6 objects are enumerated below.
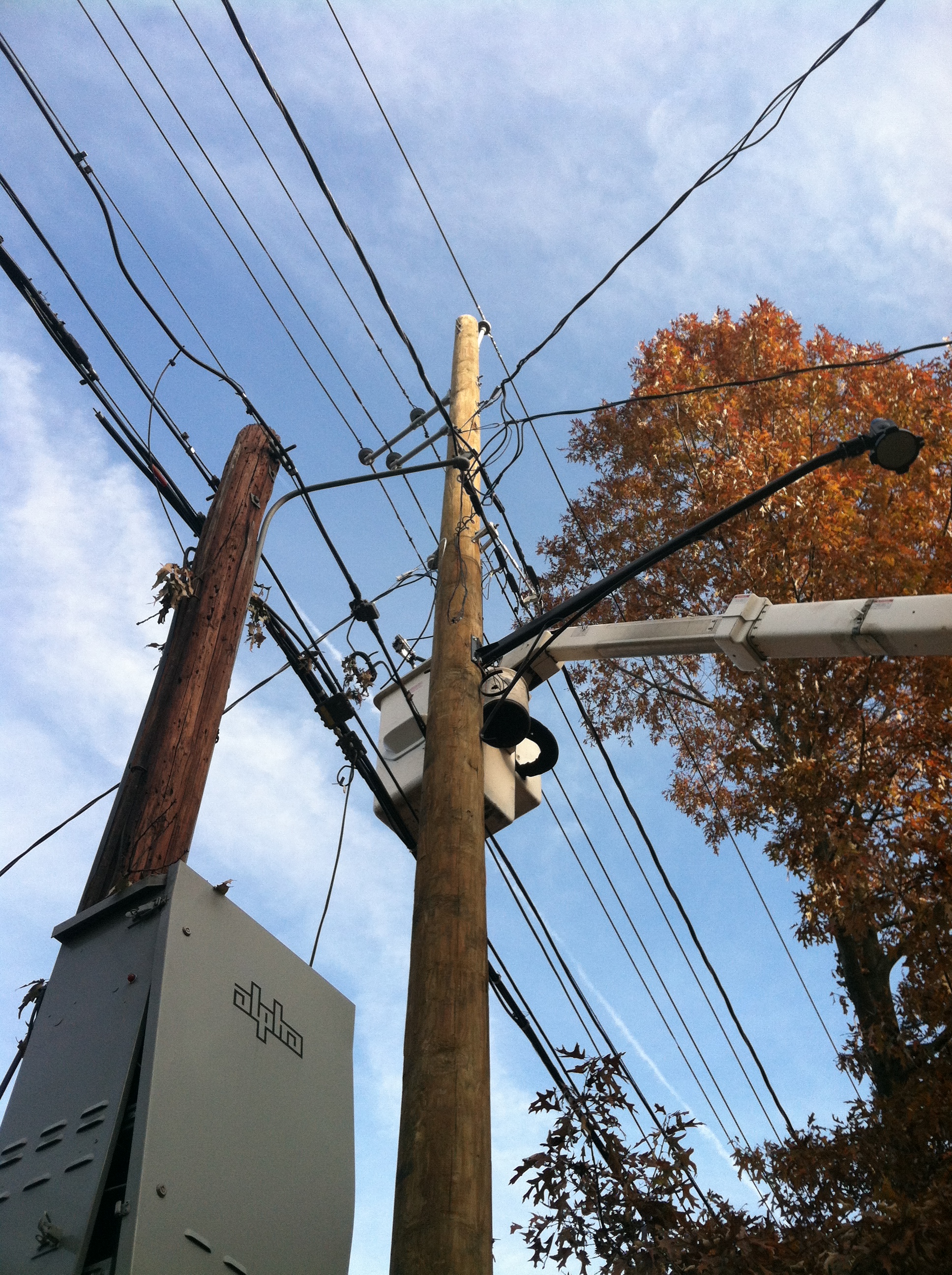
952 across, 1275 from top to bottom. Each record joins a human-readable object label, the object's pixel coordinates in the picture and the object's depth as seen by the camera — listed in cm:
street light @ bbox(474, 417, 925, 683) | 534
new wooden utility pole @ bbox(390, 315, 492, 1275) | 319
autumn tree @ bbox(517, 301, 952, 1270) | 727
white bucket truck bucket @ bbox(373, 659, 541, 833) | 548
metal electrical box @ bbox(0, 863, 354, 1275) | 268
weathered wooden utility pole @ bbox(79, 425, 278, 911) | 379
